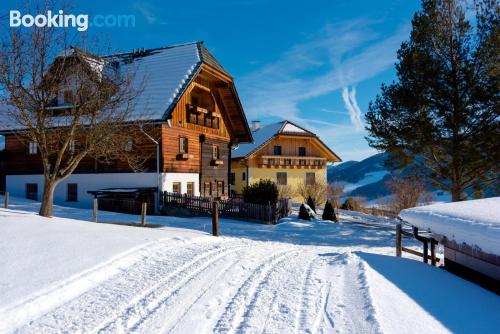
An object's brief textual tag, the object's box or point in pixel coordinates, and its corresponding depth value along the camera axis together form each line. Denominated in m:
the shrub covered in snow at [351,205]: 30.71
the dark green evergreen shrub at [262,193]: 20.11
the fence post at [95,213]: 14.04
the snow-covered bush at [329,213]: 21.45
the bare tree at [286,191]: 33.62
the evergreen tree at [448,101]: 15.46
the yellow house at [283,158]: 36.19
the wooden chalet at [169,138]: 20.20
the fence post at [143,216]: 13.83
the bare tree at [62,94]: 11.40
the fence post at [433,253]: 8.17
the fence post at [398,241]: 10.02
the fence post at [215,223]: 12.04
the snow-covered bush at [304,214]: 20.77
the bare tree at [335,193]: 32.63
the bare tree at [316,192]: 32.44
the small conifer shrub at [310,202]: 24.70
